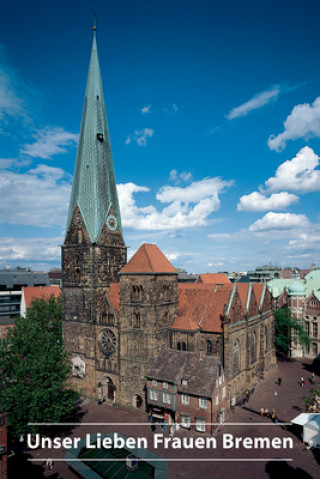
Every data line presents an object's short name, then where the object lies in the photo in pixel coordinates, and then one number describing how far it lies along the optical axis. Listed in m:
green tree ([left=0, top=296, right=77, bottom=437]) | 28.02
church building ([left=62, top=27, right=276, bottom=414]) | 39.41
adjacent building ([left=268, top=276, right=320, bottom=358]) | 62.72
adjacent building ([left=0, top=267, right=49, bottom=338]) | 68.18
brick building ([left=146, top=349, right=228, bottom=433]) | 33.69
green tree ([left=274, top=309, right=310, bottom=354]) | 60.16
